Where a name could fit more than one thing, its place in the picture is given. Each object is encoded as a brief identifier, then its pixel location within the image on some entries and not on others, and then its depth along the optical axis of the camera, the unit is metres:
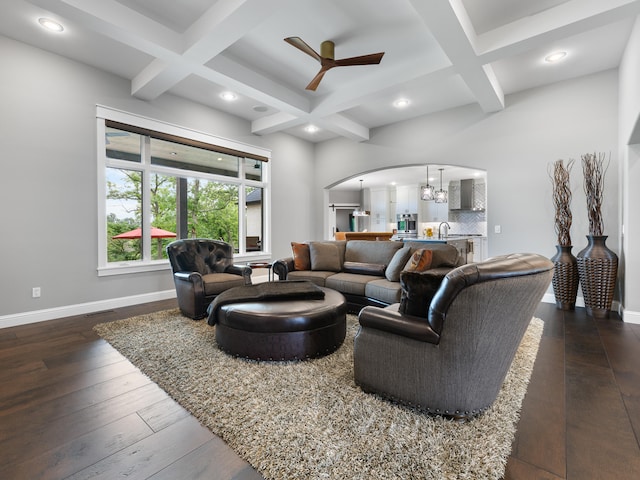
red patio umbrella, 4.47
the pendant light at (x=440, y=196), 7.77
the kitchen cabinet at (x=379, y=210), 11.73
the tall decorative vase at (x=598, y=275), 3.69
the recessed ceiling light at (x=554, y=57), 3.66
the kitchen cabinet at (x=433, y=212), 10.48
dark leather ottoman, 2.40
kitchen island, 5.88
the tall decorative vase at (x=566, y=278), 4.05
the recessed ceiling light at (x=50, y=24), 3.07
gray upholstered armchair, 1.51
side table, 4.72
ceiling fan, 3.09
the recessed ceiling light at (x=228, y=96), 4.68
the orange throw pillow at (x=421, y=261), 3.41
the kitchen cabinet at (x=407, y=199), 11.02
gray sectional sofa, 3.67
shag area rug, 1.37
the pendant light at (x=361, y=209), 11.05
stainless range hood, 9.70
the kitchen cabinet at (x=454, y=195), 10.00
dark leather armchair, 3.61
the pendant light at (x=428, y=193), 7.47
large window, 4.30
